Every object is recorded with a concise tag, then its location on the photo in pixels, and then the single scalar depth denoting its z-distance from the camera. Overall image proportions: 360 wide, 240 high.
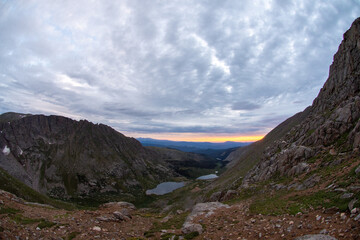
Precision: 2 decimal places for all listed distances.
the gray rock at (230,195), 44.52
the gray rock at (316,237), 9.97
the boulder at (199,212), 18.78
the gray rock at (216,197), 54.97
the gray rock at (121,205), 37.44
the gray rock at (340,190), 16.08
